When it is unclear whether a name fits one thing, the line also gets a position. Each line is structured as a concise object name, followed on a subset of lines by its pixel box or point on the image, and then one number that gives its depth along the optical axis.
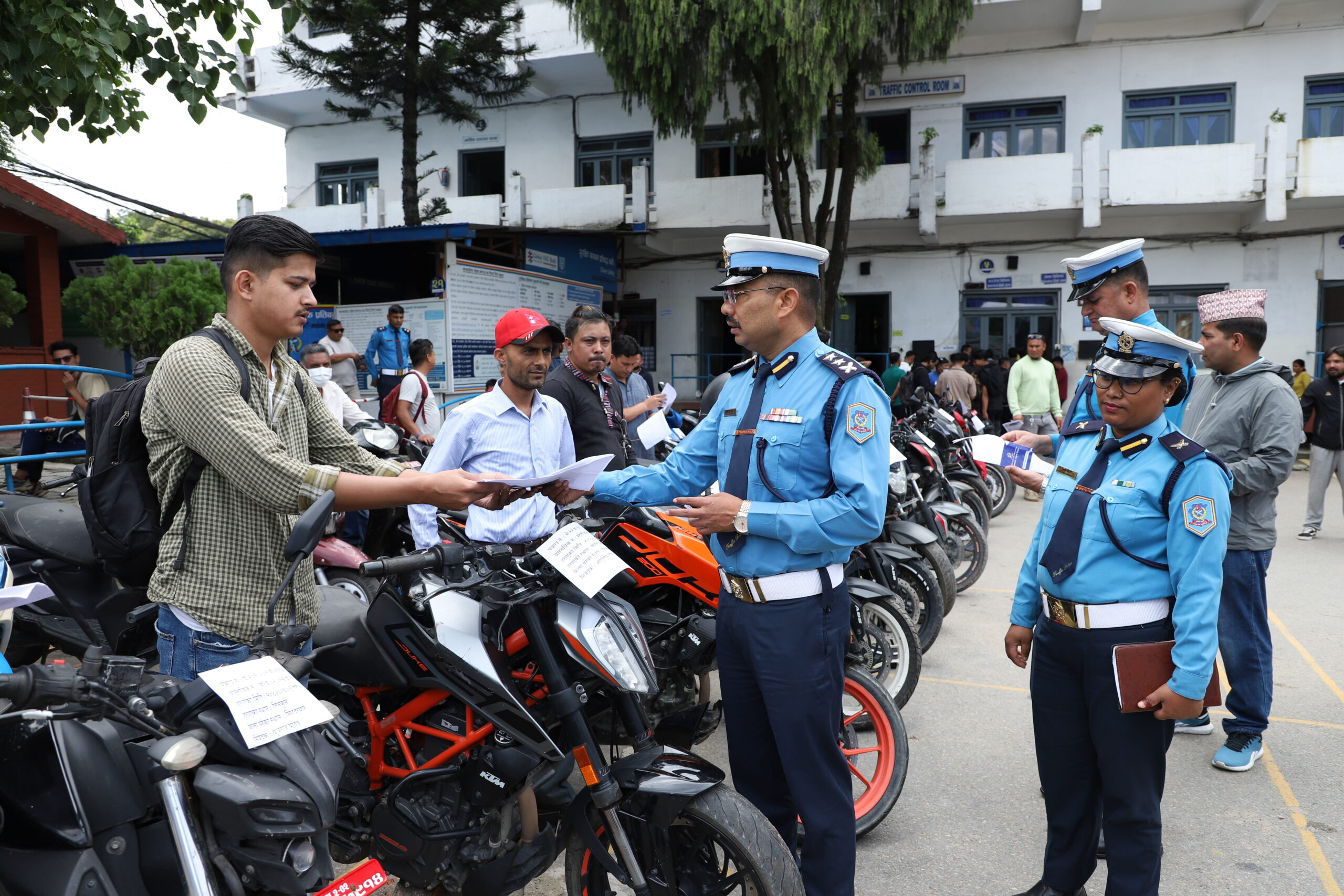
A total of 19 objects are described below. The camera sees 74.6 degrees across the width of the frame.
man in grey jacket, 3.63
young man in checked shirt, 2.04
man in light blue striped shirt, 3.39
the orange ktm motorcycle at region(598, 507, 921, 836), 3.21
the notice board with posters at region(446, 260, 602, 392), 13.55
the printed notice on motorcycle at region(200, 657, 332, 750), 1.63
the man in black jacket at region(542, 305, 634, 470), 4.54
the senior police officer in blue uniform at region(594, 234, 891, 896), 2.32
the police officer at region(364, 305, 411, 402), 12.81
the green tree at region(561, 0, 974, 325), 13.12
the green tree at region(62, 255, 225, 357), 10.36
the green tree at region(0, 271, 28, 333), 11.43
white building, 15.64
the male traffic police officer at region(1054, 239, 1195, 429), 3.25
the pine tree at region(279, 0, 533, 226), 15.55
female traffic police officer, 2.31
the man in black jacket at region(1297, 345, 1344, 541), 8.53
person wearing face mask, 6.70
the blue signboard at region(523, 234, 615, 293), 16.09
